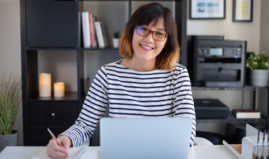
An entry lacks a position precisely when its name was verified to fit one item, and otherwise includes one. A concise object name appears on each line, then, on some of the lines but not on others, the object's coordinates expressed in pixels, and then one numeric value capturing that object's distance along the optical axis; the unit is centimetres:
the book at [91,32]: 259
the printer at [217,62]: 258
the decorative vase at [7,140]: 254
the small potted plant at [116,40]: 264
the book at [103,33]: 272
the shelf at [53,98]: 257
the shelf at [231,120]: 257
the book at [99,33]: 262
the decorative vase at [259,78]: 257
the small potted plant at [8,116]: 254
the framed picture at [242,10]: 288
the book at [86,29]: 257
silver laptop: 95
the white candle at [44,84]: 265
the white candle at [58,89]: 267
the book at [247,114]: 263
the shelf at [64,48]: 253
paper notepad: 112
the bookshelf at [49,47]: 250
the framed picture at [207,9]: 287
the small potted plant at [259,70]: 257
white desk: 117
